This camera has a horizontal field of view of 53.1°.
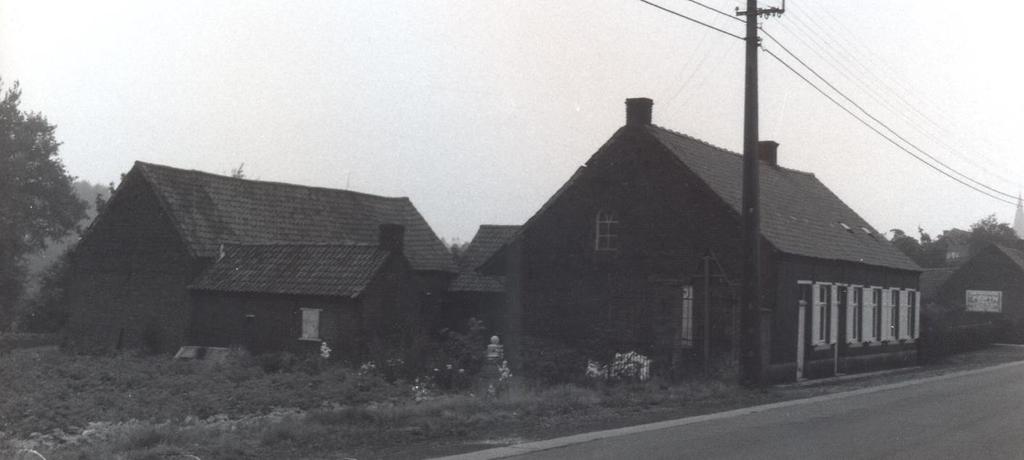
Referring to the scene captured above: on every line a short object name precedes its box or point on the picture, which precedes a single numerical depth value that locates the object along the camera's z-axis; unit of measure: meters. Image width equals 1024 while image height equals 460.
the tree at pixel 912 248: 100.85
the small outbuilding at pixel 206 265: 37.38
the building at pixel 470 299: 46.19
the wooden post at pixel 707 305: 23.00
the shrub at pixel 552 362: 27.75
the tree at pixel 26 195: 59.75
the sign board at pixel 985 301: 73.06
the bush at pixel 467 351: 28.97
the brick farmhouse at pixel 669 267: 29.30
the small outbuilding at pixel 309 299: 36.09
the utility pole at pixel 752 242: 23.45
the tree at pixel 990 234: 94.69
